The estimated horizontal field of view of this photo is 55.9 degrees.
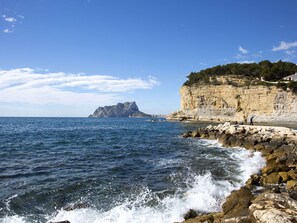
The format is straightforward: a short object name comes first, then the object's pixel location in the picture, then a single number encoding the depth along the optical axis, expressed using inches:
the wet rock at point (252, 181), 548.7
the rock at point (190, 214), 403.5
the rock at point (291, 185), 499.6
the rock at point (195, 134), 1547.1
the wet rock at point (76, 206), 448.5
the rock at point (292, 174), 570.0
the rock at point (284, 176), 560.2
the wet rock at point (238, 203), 348.2
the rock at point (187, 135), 1537.3
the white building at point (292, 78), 2278.3
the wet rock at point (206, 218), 354.1
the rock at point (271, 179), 561.0
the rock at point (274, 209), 278.1
